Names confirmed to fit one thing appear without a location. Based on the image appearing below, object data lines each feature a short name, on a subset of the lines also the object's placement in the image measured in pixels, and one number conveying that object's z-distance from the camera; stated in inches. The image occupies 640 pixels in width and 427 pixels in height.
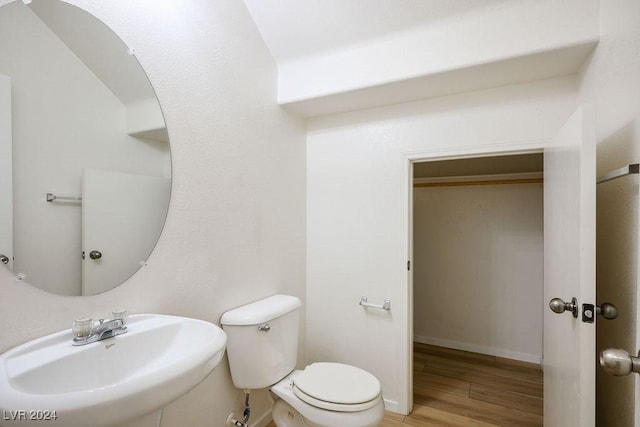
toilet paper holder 81.6
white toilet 55.2
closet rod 110.9
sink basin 25.1
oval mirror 36.1
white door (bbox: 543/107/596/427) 42.1
